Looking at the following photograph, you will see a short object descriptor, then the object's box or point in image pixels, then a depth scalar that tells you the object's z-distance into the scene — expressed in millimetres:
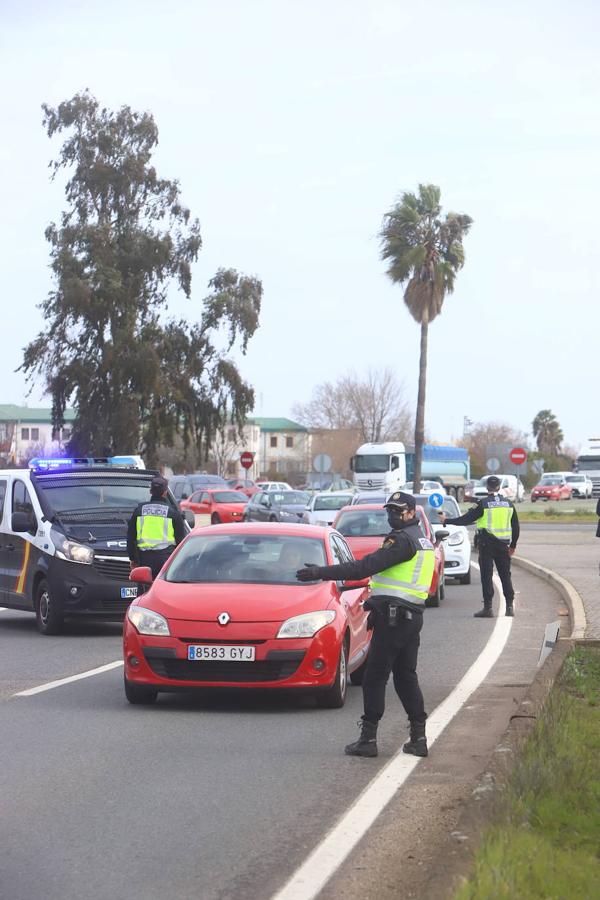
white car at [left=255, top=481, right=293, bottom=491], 75156
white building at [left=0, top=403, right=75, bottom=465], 168488
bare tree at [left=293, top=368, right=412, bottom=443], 117188
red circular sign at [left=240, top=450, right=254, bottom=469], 61147
